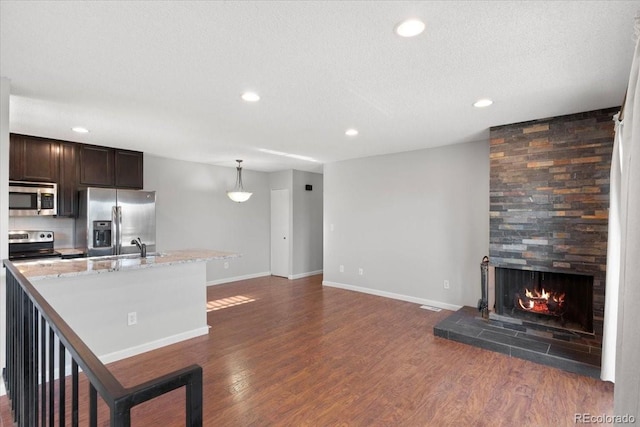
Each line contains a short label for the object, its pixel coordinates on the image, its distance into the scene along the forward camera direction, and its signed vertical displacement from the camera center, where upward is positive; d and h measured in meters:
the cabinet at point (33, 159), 4.08 +0.62
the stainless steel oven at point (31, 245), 4.10 -0.50
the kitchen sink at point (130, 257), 3.60 -0.57
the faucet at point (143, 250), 3.79 -0.50
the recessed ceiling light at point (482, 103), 2.97 +0.99
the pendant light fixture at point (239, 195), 5.86 +0.23
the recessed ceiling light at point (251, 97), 2.82 +0.98
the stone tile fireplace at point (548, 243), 3.17 -0.34
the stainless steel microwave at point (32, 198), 4.04 +0.11
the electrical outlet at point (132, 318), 3.24 -1.11
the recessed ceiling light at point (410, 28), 1.81 +1.03
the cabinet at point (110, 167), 4.68 +0.60
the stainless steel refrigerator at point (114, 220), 4.48 -0.19
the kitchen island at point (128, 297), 2.86 -0.89
